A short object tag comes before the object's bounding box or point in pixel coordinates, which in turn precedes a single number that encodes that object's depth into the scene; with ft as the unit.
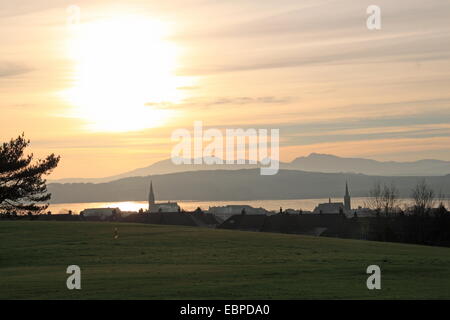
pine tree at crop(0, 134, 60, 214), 251.60
